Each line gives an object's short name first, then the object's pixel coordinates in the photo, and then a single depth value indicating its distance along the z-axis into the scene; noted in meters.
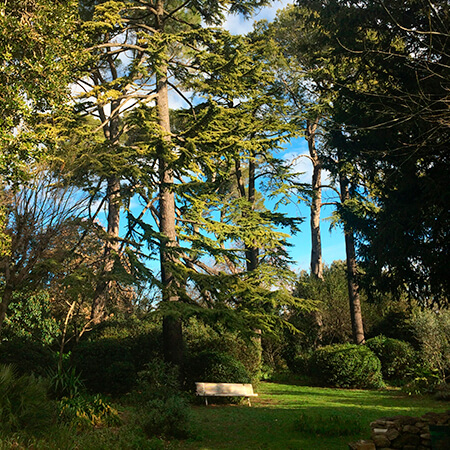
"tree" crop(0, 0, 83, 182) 9.73
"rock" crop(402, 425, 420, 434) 6.87
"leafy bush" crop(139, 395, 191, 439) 8.25
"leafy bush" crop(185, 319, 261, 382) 15.49
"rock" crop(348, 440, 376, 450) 6.31
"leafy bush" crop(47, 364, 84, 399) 9.99
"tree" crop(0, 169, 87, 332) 9.24
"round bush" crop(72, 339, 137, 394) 12.86
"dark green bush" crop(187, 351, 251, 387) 13.64
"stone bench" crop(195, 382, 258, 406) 12.42
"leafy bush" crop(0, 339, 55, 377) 12.30
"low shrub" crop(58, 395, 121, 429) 8.27
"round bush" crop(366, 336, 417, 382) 18.45
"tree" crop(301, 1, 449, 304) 8.88
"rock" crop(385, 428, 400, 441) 6.77
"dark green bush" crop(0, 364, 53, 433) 6.96
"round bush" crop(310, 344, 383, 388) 17.44
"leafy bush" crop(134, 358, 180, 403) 11.15
